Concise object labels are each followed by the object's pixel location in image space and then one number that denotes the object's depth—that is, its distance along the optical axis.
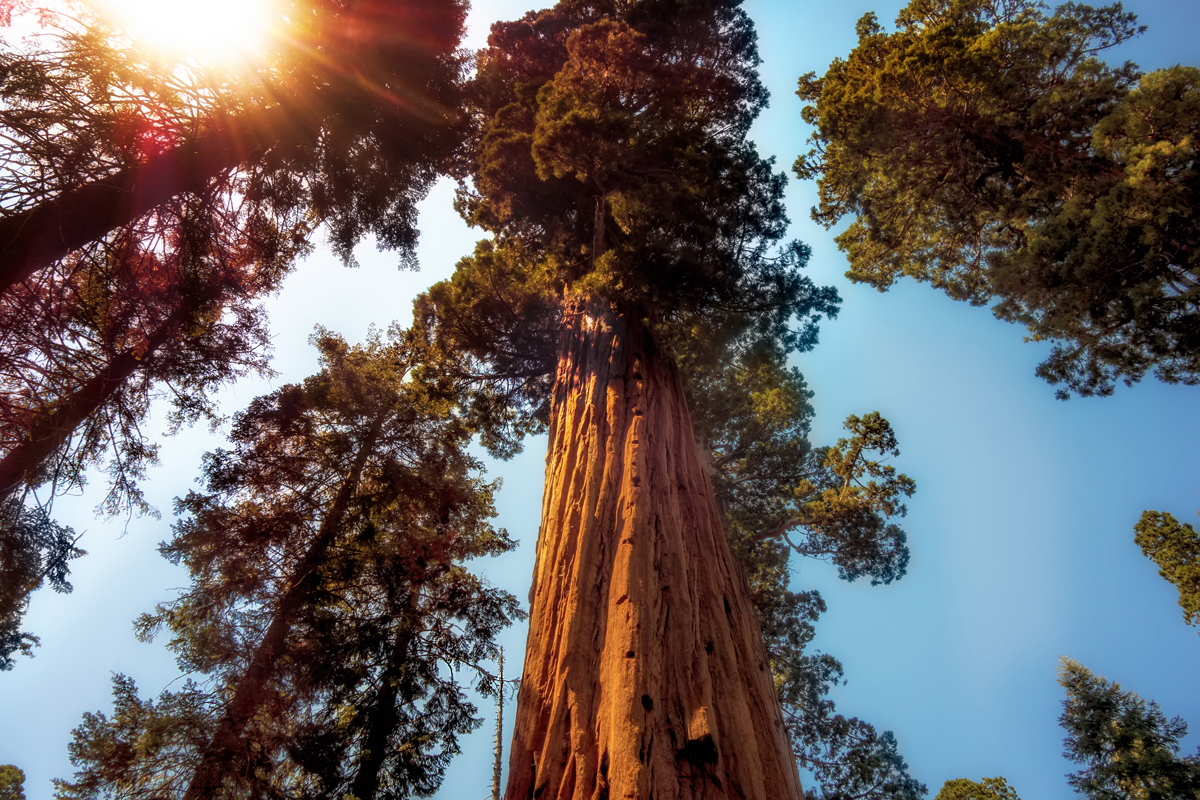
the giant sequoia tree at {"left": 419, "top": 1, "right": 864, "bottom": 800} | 2.85
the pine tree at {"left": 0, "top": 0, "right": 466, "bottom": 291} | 4.46
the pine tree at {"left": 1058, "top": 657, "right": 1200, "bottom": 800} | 13.38
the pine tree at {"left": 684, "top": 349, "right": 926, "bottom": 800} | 10.25
